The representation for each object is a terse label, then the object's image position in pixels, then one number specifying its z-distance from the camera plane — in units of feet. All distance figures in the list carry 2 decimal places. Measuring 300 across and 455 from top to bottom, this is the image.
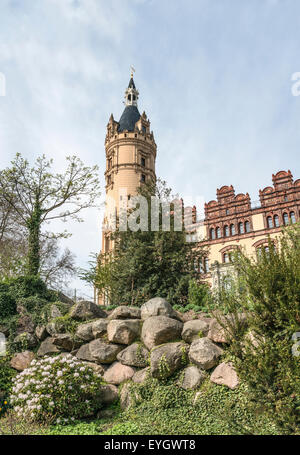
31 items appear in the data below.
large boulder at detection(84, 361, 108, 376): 29.55
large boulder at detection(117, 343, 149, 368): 28.48
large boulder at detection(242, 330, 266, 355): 21.20
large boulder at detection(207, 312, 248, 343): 23.21
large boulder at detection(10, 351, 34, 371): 33.07
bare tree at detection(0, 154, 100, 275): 51.83
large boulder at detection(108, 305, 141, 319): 32.35
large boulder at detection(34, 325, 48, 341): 35.63
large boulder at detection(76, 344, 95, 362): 31.17
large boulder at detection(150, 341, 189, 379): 25.95
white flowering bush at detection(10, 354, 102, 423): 24.18
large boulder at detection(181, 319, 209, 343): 27.55
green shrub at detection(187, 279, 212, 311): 36.76
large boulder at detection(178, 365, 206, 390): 24.98
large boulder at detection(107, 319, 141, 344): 30.19
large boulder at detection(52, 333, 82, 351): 32.86
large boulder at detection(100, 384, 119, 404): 27.17
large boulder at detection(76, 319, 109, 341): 32.08
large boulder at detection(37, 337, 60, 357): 33.68
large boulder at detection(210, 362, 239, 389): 23.31
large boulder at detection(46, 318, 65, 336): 34.27
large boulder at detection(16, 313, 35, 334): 36.58
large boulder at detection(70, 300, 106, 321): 34.58
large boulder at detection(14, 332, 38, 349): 35.40
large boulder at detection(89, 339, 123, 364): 30.25
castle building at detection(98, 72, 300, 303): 106.11
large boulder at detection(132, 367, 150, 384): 27.14
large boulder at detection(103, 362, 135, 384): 28.48
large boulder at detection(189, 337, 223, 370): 25.07
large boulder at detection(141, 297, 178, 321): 30.78
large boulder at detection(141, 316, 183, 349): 28.14
